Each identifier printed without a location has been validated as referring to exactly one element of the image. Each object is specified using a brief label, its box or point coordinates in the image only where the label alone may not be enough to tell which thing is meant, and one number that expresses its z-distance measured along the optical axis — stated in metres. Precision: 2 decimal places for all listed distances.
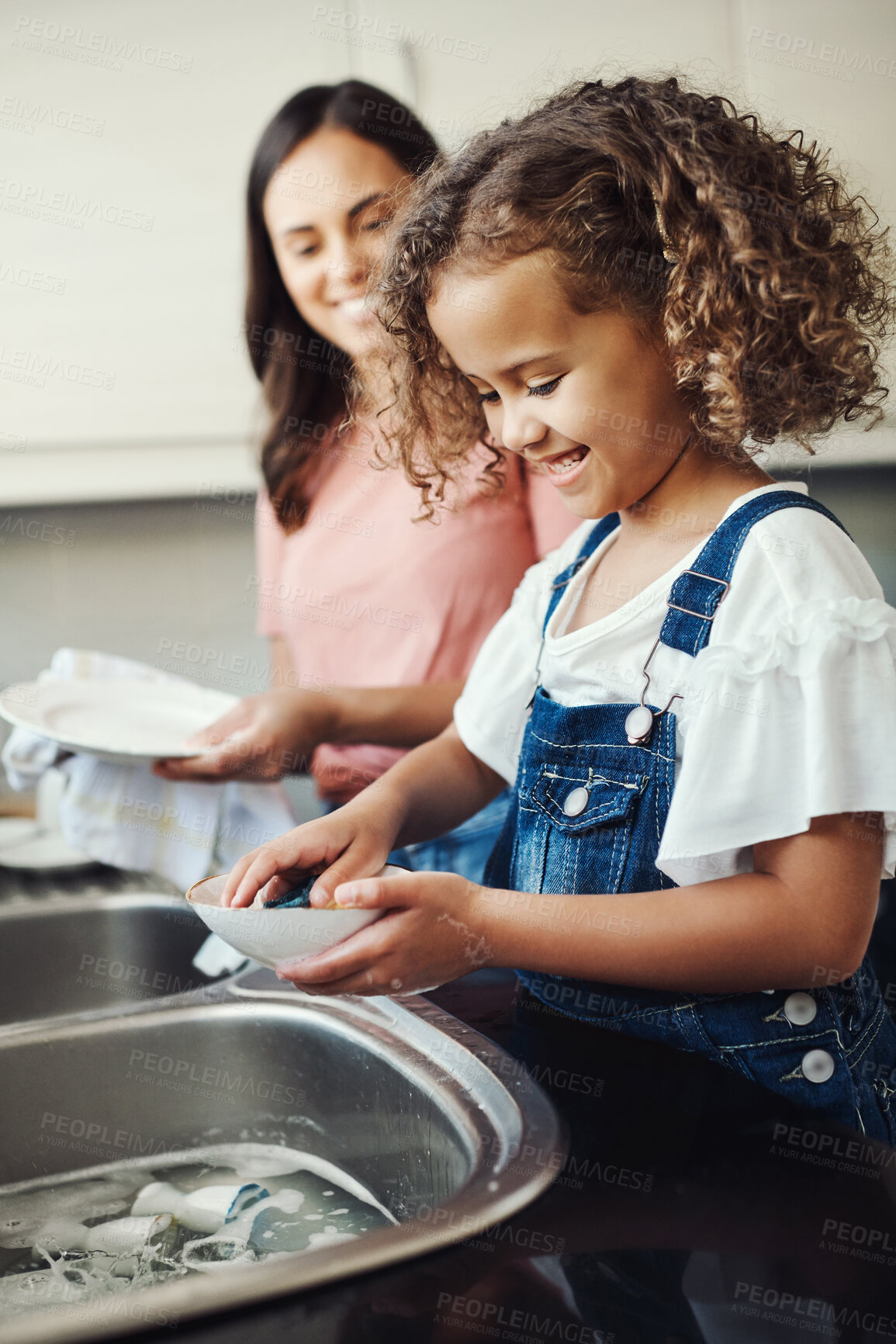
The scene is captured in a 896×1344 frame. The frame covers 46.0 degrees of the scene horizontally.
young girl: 0.67
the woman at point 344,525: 1.37
